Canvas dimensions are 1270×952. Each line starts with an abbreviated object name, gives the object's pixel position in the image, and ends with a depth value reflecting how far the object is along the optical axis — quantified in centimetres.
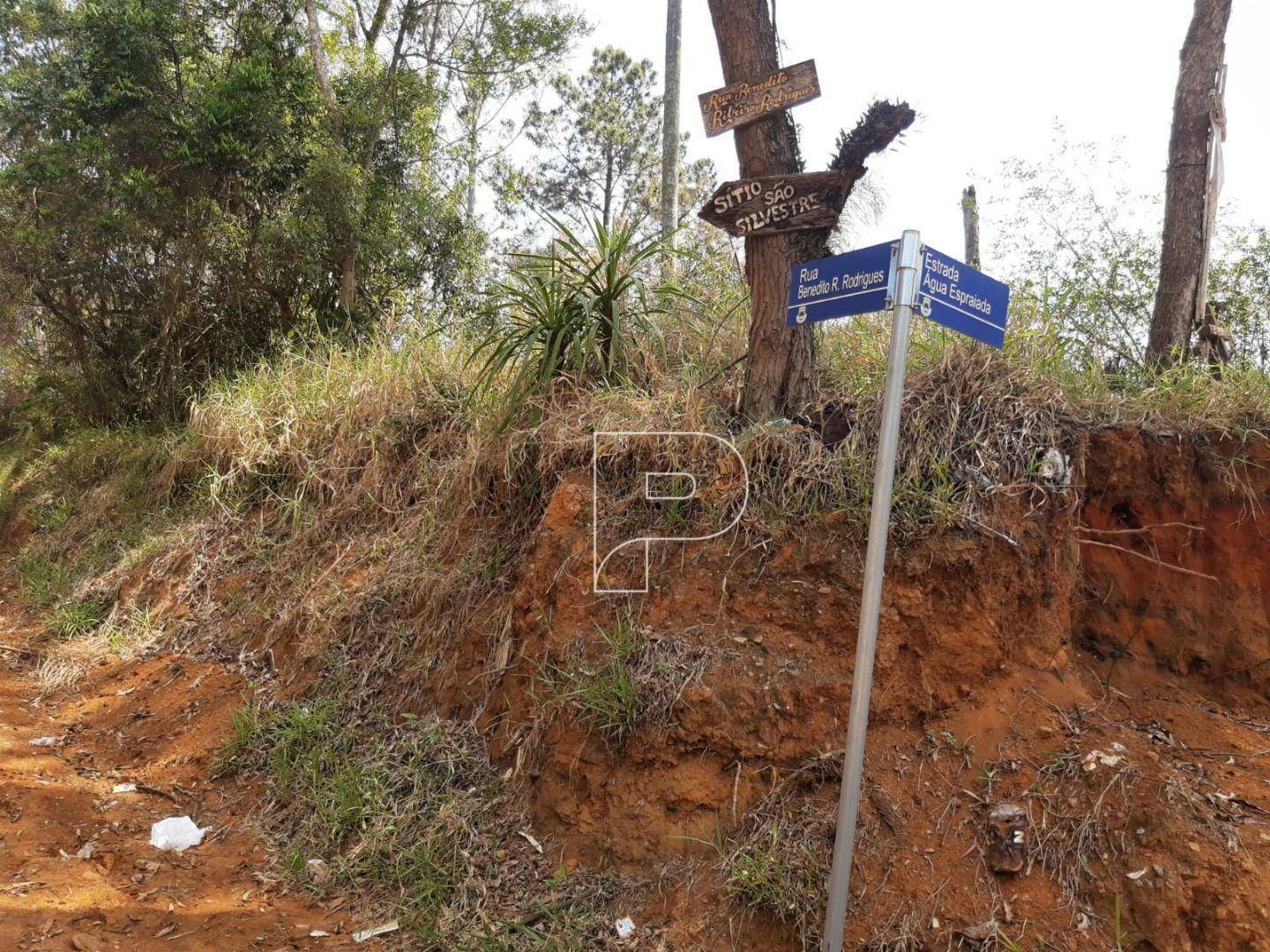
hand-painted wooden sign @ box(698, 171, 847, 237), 366
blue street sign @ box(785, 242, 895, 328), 269
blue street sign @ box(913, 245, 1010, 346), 265
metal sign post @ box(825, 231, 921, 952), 256
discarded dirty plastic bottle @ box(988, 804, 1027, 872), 295
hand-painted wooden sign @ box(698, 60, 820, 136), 371
